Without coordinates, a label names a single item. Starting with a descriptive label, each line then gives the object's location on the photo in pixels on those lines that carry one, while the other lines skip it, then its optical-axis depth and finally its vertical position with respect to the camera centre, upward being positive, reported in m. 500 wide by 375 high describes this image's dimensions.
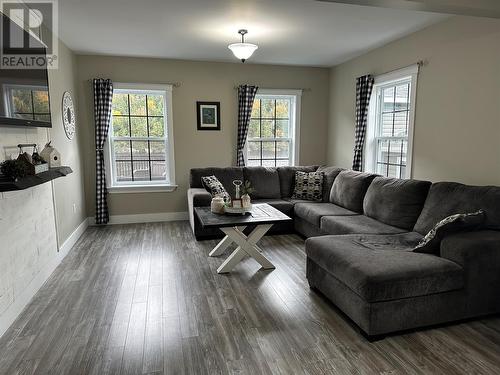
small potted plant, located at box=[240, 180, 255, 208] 3.59 -0.57
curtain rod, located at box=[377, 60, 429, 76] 3.81 +0.91
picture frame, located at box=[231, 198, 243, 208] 3.59 -0.63
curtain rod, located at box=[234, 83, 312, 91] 5.79 +0.94
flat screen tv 2.38 +0.42
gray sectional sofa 2.29 -0.85
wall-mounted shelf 2.27 -0.27
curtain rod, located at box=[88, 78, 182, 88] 5.29 +0.92
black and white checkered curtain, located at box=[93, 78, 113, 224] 4.97 +0.18
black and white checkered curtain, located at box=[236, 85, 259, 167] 5.48 +0.54
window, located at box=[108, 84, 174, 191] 5.31 +0.10
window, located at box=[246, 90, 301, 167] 5.84 +0.25
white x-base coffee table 3.36 -0.88
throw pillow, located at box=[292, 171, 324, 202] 5.05 -0.63
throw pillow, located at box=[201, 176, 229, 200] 4.62 -0.59
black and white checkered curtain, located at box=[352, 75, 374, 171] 4.74 +0.45
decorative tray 3.57 -0.70
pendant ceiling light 3.60 +1.00
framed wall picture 5.48 +0.46
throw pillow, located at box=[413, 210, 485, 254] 2.54 -0.62
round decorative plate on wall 4.26 +0.36
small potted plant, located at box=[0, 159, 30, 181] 2.37 -0.18
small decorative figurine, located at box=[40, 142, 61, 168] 3.23 -0.12
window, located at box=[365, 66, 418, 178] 4.15 +0.27
